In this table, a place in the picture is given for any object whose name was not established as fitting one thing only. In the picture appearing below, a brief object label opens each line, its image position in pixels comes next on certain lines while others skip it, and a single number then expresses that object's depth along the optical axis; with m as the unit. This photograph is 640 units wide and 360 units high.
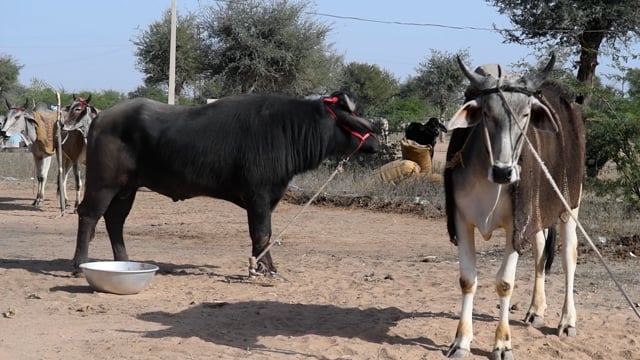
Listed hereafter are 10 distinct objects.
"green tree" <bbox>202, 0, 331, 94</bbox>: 32.81
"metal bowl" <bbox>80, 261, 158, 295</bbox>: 9.34
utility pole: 24.31
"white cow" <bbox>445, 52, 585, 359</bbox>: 6.41
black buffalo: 10.35
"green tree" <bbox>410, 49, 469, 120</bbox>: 51.03
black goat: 22.73
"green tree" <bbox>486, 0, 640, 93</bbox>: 22.02
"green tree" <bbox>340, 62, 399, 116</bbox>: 62.02
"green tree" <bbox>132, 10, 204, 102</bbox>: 39.59
